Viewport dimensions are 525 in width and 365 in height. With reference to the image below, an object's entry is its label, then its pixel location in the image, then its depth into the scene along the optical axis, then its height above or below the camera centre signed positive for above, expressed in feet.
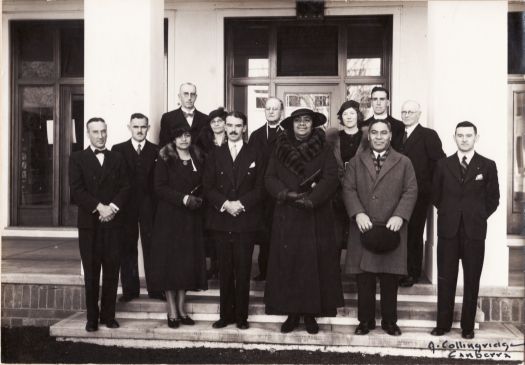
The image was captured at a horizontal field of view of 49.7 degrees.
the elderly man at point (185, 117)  18.31 +1.57
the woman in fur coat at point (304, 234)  15.37 -1.90
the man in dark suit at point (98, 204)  15.64 -1.08
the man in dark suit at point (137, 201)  17.43 -1.13
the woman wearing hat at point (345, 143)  16.58 +0.64
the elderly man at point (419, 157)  17.33 +0.23
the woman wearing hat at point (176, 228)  15.87 -1.79
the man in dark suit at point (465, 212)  15.07 -1.27
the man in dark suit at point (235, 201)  15.70 -1.08
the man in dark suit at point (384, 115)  16.96 +1.51
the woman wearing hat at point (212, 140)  16.52 +0.75
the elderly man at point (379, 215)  15.06 -1.34
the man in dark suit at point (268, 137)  17.31 +0.84
